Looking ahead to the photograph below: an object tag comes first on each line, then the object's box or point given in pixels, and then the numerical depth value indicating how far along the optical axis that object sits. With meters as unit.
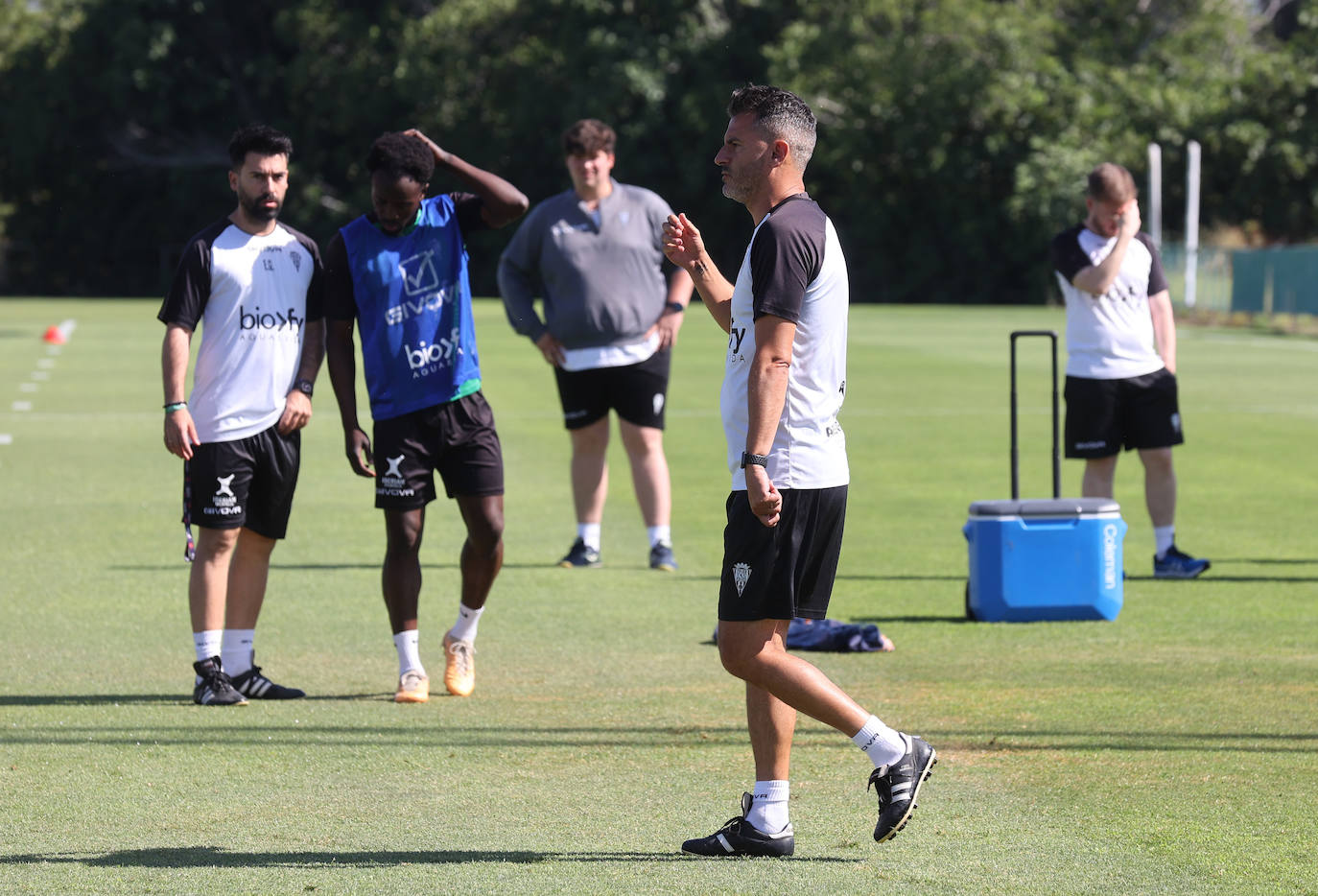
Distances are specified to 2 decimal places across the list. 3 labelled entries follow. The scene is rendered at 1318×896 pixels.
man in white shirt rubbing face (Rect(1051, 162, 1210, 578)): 19.05
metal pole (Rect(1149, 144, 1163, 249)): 92.69
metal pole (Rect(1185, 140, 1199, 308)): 91.81
